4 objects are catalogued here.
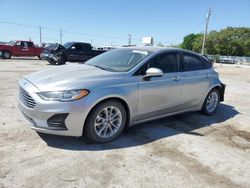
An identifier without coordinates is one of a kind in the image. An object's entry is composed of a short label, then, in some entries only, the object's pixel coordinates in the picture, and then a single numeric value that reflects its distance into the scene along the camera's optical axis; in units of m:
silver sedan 2.66
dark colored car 13.13
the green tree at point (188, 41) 58.60
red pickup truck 16.60
